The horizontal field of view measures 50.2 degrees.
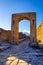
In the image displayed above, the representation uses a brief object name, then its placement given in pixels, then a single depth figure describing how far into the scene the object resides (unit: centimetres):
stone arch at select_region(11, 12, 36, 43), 551
